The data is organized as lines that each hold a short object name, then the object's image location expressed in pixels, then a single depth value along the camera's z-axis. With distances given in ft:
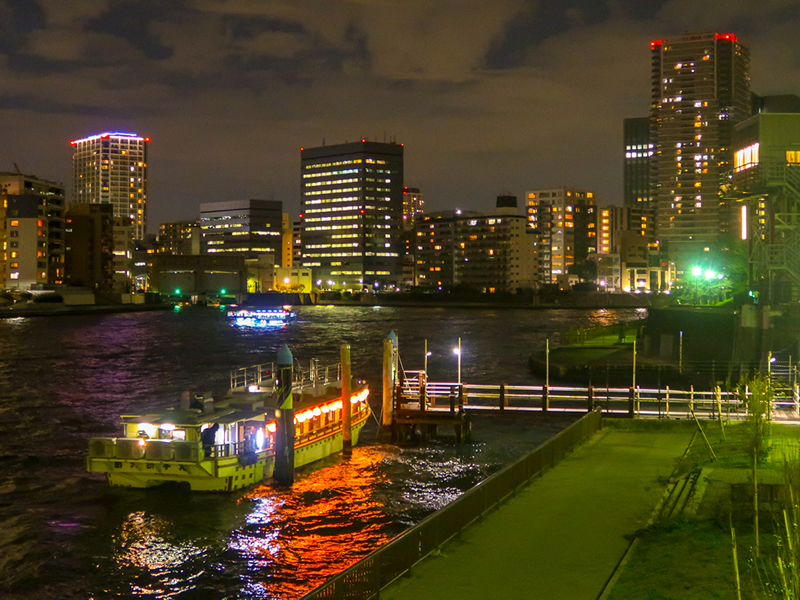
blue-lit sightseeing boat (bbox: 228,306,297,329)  499.51
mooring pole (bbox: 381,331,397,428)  117.50
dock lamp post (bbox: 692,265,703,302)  374.02
